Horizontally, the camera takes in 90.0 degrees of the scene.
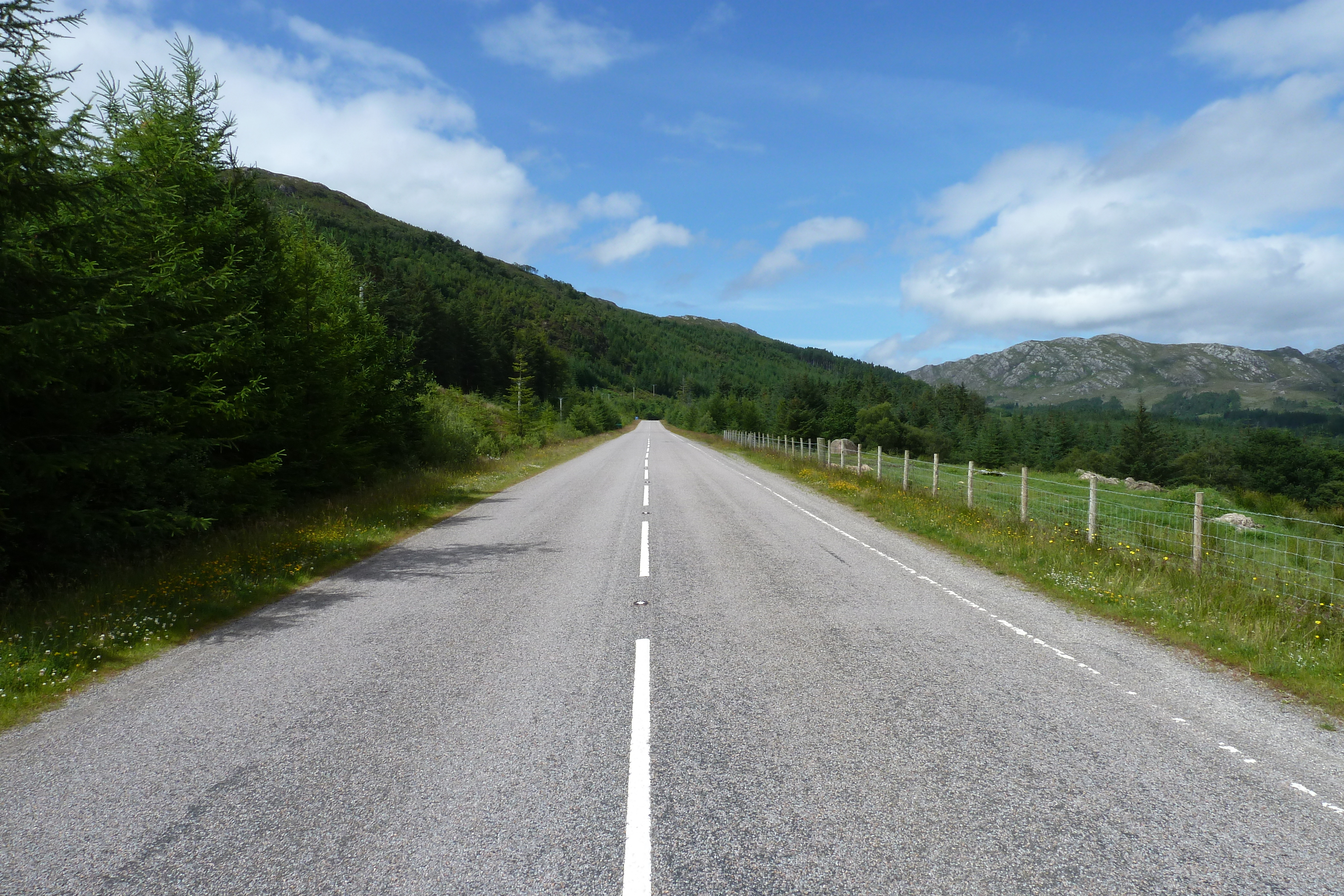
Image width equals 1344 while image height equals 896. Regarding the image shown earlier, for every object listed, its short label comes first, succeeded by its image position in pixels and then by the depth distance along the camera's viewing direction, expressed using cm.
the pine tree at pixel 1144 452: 7906
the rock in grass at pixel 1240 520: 2227
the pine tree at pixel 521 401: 4681
